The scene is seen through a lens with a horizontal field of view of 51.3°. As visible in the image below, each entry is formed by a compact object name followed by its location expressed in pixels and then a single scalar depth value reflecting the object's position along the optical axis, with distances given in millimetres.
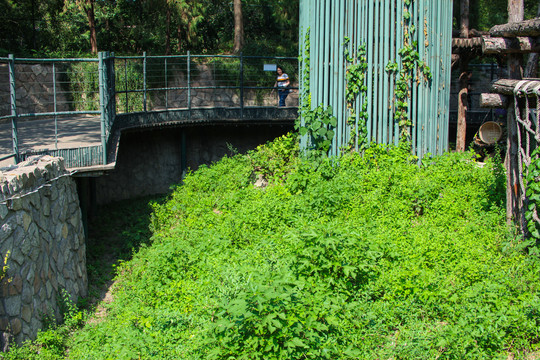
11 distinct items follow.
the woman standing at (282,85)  15922
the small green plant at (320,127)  11008
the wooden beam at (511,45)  7566
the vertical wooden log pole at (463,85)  15609
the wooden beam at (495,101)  7902
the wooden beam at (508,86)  6824
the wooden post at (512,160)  7824
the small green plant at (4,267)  6016
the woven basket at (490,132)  15039
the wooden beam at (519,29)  6977
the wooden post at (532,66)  12570
